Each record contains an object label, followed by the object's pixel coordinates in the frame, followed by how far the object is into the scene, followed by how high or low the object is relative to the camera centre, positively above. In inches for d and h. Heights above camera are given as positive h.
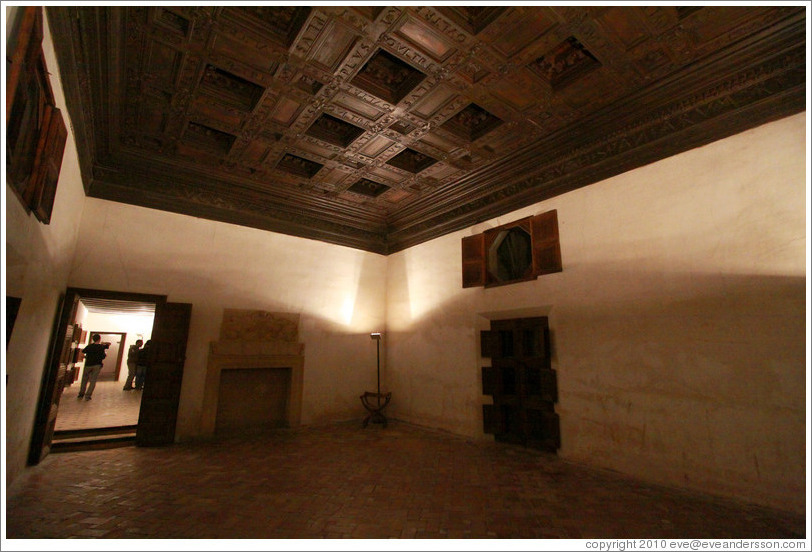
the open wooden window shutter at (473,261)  293.0 +72.6
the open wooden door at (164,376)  245.6 -16.8
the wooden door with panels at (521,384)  235.0 -20.0
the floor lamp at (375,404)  327.0 -46.3
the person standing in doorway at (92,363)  366.3 -12.4
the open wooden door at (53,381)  201.6 -17.3
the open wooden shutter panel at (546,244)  245.9 +72.9
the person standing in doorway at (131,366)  491.6 -20.3
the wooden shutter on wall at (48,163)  134.4 +71.1
